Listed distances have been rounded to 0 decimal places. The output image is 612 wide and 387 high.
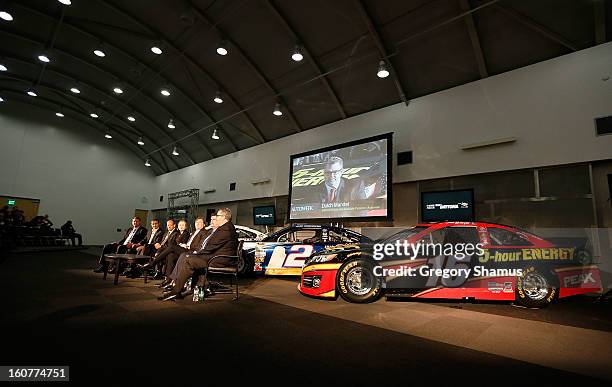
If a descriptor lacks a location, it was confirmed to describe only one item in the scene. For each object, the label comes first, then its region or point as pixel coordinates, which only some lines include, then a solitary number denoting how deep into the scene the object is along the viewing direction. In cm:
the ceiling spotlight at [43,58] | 1011
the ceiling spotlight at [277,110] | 946
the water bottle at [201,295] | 381
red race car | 384
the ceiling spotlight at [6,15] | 796
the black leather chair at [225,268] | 384
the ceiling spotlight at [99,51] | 967
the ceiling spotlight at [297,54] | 771
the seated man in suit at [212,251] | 378
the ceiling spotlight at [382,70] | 682
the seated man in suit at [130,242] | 627
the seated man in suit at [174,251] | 468
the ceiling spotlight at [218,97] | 1007
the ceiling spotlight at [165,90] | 1080
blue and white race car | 595
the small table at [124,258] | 470
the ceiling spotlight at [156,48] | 895
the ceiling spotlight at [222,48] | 804
